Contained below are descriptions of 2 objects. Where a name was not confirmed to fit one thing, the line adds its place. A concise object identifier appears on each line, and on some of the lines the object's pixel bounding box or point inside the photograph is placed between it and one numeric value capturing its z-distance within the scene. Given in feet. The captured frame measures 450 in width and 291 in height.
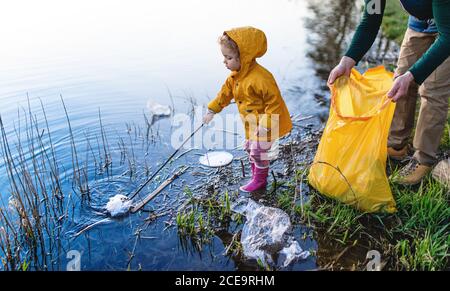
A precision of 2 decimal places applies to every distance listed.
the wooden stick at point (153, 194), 9.67
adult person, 8.07
